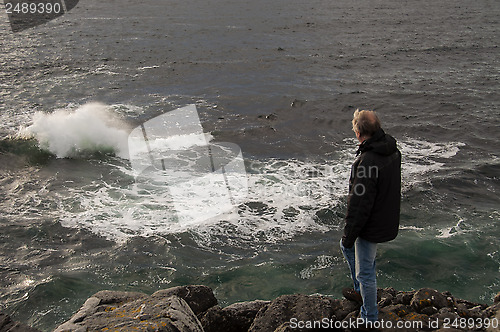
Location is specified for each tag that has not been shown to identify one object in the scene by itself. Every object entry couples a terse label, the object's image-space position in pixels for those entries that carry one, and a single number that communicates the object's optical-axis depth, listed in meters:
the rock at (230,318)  5.51
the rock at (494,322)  4.53
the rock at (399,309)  4.90
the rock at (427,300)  5.07
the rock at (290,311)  5.07
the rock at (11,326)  5.06
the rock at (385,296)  5.21
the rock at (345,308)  5.01
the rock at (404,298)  5.26
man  4.31
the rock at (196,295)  5.67
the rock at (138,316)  4.46
